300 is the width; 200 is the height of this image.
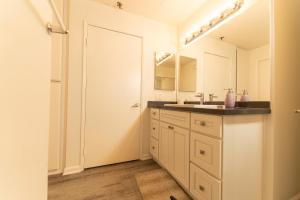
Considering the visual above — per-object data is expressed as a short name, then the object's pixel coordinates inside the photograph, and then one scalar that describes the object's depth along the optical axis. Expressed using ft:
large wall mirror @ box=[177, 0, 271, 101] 4.36
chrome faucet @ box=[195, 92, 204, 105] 6.59
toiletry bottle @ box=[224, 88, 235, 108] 4.33
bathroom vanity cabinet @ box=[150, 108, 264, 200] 3.45
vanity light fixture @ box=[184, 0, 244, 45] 5.21
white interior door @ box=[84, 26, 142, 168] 6.51
